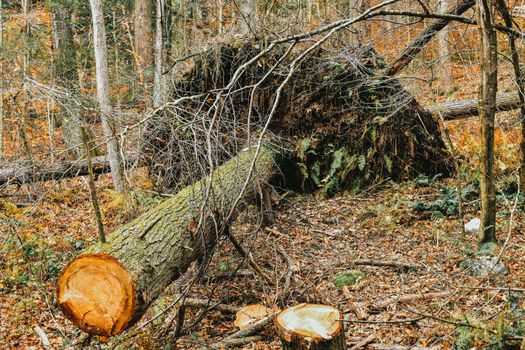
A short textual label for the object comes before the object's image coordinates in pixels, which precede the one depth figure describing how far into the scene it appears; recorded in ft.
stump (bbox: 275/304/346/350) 11.02
